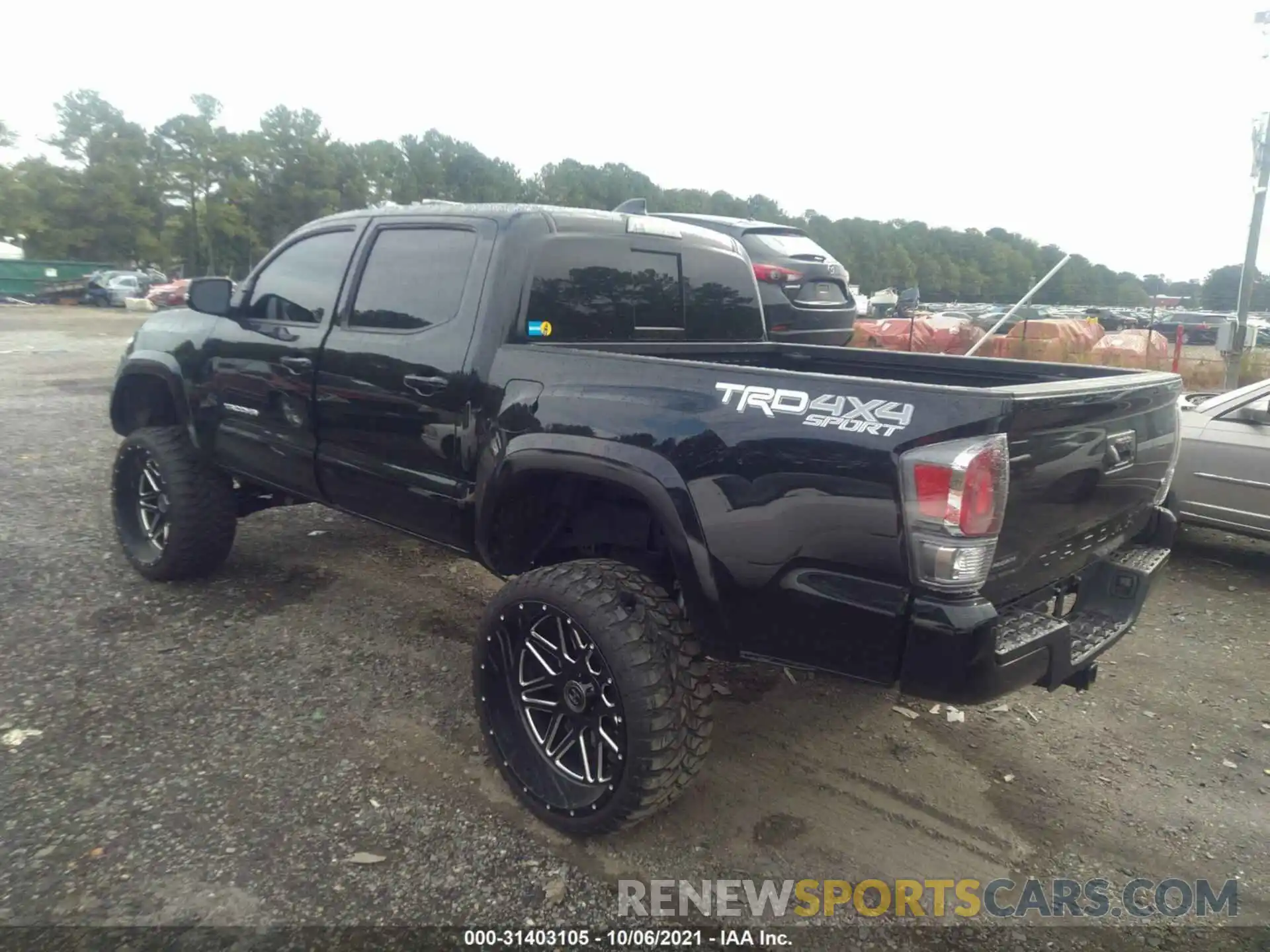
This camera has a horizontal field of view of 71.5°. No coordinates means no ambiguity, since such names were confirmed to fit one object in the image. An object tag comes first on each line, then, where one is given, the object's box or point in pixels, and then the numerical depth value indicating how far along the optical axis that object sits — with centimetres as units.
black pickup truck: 218
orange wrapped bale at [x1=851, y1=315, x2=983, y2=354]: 1570
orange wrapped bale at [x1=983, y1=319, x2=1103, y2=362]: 1502
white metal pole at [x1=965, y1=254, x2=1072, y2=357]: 1052
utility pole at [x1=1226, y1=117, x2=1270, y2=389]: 1106
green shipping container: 3697
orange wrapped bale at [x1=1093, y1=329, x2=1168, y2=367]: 1331
